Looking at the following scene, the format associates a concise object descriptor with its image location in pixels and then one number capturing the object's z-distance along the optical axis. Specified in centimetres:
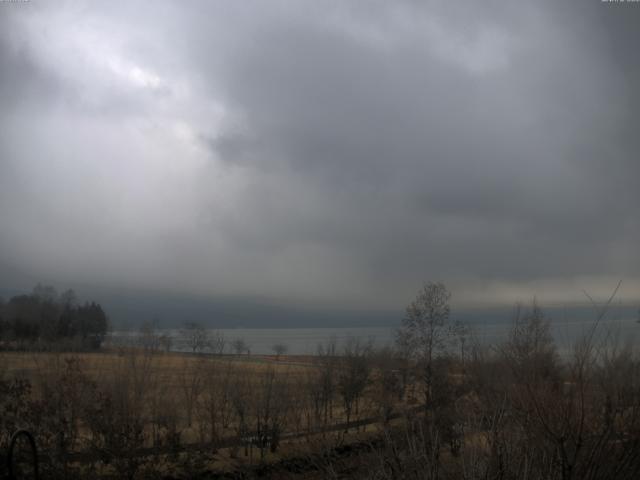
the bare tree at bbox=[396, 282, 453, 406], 4319
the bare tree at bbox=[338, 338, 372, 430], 4259
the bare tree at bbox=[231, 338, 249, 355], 7214
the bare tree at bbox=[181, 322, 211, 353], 6594
